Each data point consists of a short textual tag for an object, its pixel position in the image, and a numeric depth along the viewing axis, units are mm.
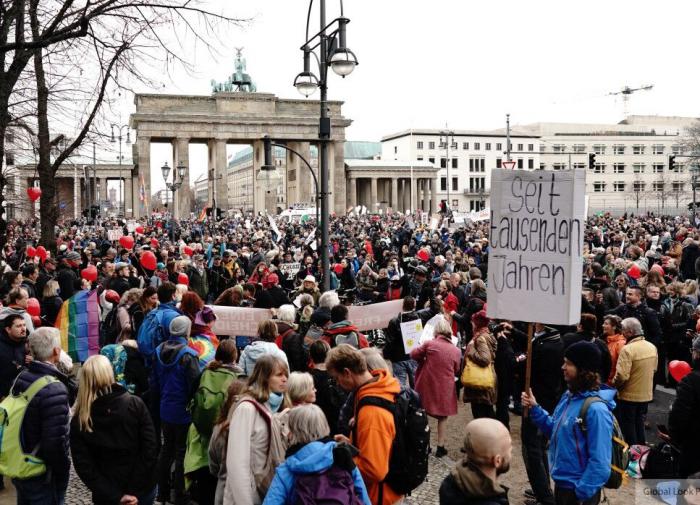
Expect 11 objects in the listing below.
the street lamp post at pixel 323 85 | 11266
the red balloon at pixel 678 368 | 6609
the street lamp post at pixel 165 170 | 30730
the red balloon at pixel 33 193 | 19622
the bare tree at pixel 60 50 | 7980
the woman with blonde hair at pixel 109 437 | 4258
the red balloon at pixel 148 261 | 13383
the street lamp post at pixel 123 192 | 73469
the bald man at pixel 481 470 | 3170
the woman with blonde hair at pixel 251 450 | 4012
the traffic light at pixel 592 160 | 39731
